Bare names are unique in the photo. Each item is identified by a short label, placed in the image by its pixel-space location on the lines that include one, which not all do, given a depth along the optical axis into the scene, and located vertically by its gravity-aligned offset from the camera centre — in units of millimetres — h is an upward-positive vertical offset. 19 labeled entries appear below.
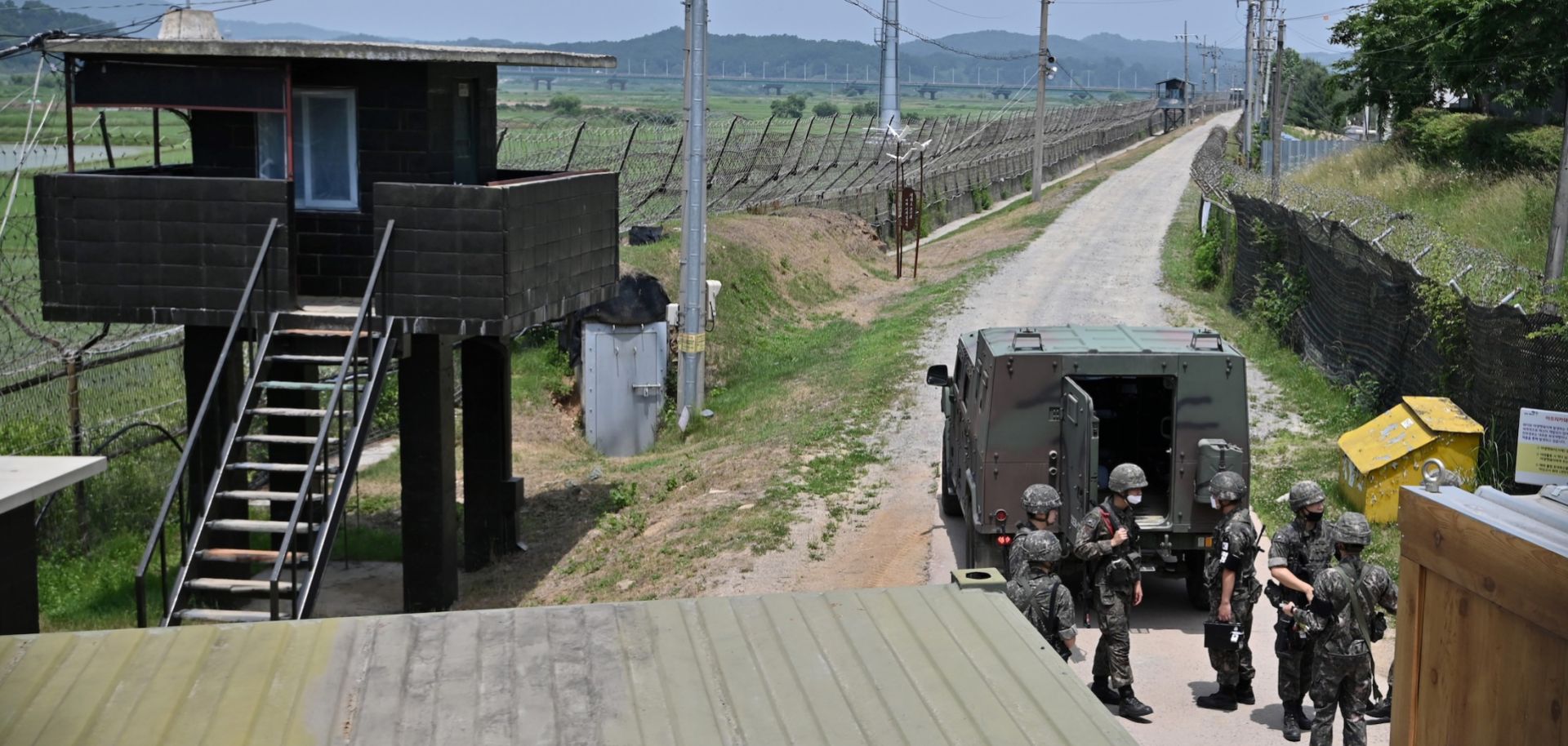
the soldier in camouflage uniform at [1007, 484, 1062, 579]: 9656 -2261
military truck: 11555 -2212
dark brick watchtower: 13523 -1126
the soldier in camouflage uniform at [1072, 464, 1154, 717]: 9875 -2741
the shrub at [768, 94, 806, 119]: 137375 +1657
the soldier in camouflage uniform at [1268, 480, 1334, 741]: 9102 -2426
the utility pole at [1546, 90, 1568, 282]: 16859 -1029
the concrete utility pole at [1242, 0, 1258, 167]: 58212 +603
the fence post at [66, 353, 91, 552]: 15250 -2947
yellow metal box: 13852 -2740
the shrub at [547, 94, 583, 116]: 121625 +1093
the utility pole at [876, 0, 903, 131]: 54500 +2049
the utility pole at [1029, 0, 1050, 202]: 52094 +1027
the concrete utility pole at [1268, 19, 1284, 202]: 32162 +320
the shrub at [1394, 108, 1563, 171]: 31750 -108
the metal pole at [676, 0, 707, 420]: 19938 -1516
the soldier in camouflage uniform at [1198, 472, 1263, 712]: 9586 -2571
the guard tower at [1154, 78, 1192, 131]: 104438 +1869
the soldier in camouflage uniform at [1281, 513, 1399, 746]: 8680 -2661
